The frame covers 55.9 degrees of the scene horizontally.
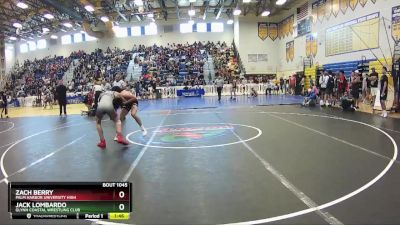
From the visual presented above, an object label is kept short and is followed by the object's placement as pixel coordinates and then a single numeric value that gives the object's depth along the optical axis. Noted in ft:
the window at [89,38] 142.10
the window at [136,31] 136.98
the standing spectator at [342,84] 56.02
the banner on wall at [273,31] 118.62
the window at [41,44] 157.07
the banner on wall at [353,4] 67.00
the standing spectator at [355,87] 50.49
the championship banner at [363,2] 63.67
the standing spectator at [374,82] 48.76
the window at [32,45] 160.66
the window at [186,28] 133.59
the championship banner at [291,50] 103.96
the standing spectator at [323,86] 56.22
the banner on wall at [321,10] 81.97
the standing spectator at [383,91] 41.39
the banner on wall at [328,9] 78.01
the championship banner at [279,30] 116.64
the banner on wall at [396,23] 54.95
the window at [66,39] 149.32
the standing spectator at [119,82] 46.96
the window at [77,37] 146.20
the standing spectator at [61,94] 58.44
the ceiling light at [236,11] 103.34
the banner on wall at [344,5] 70.49
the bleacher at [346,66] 66.50
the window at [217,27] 132.57
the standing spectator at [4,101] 65.48
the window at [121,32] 136.98
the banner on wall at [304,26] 90.74
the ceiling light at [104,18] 107.13
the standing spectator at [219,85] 78.50
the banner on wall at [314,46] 86.74
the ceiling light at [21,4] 81.56
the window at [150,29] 135.03
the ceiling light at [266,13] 105.50
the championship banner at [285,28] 109.19
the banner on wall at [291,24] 104.29
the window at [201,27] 133.18
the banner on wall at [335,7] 74.13
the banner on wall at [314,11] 86.38
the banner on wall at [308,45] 90.79
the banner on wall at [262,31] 118.42
